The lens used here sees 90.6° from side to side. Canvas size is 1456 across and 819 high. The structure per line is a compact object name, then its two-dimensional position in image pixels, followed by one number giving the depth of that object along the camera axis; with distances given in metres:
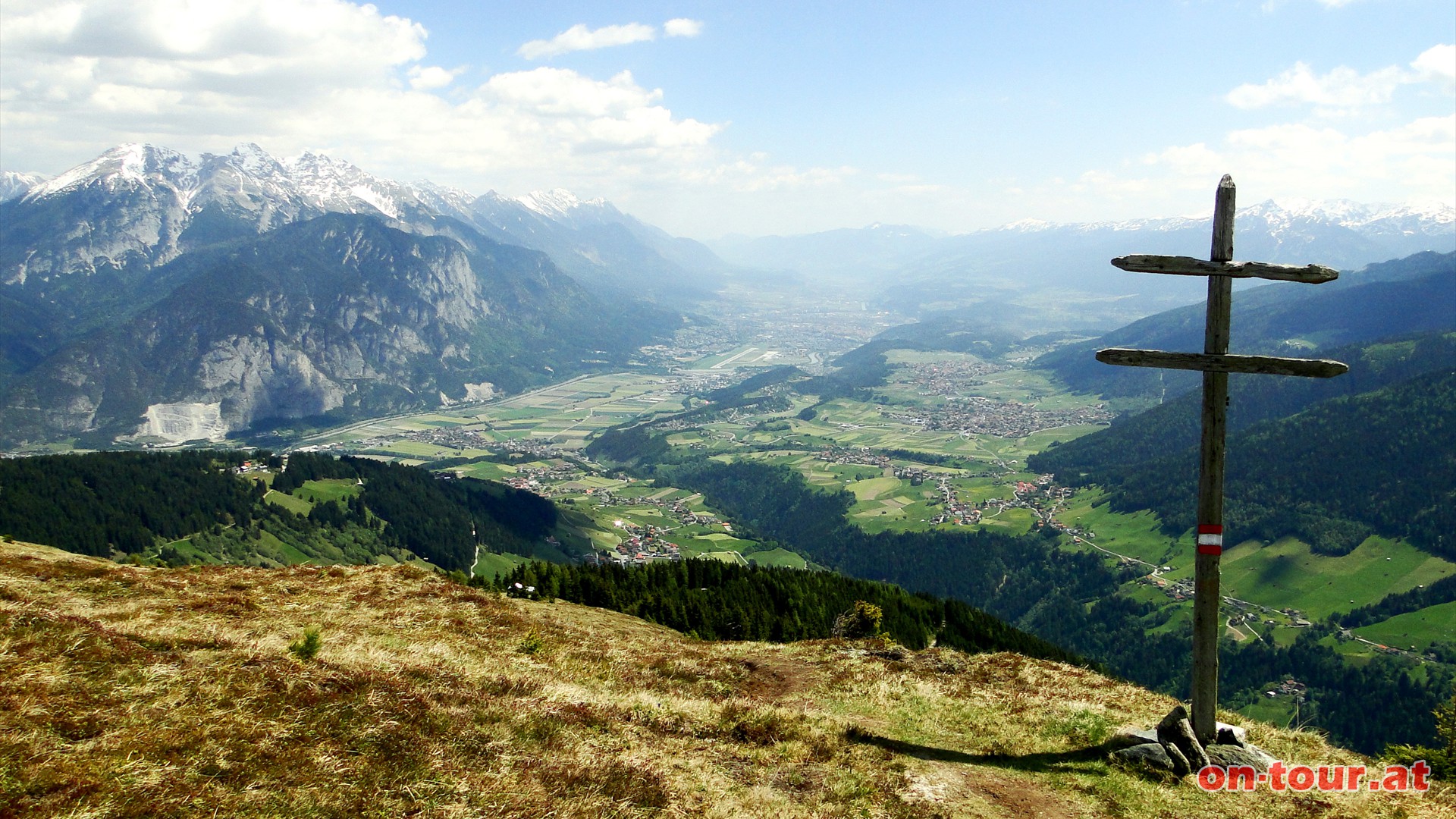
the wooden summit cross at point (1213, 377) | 17.19
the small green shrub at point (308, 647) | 15.83
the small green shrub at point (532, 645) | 25.06
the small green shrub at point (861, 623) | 42.56
